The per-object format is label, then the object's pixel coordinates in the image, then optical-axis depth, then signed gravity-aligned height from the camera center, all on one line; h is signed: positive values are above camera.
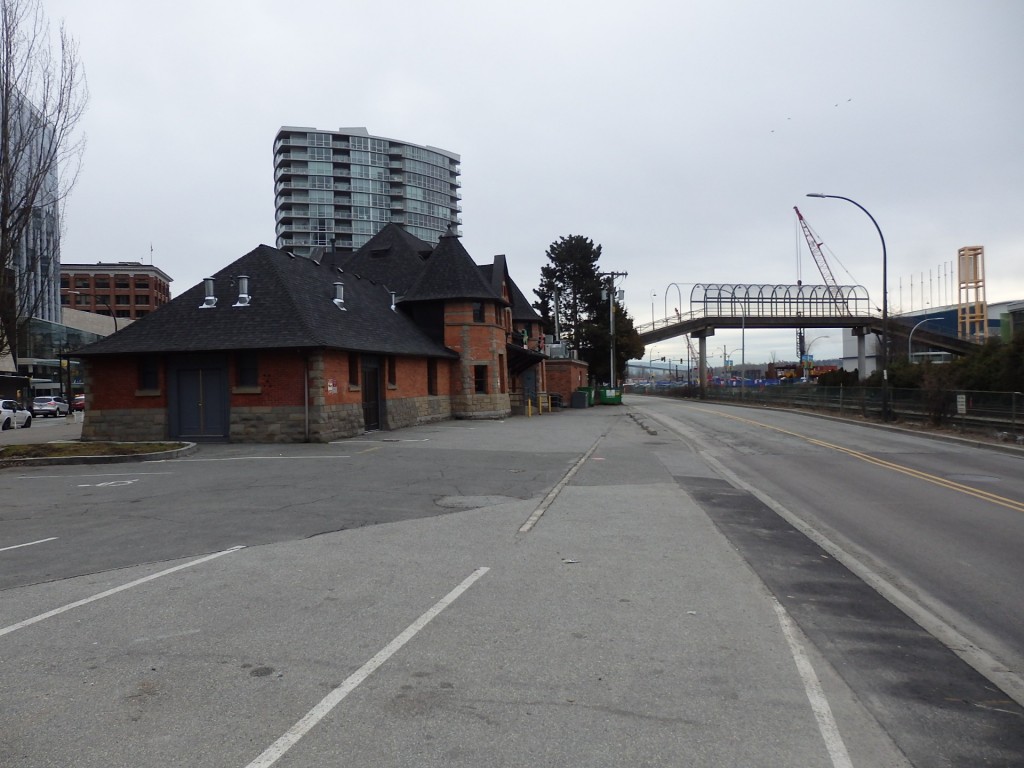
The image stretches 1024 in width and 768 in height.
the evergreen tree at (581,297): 77.56 +9.21
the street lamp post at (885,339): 29.02 +1.60
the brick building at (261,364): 23.03 +0.71
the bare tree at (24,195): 19.08 +5.11
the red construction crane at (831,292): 72.94 +8.60
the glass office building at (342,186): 106.19 +28.99
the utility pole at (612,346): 67.18 +3.27
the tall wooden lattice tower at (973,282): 91.75 +11.84
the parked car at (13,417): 37.47 -1.49
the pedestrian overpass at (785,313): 71.00 +6.43
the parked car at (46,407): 53.59 -1.34
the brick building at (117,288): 111.25 +15.05
